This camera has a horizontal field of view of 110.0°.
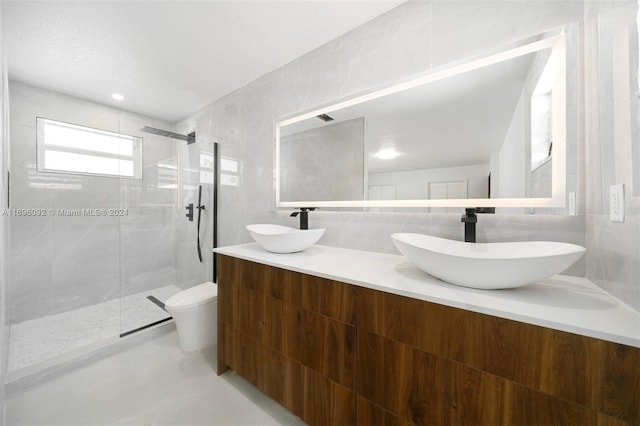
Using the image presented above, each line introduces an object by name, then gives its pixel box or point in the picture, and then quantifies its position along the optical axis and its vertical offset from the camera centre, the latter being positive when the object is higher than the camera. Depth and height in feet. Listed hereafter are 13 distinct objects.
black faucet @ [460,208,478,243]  3.50 -0.18
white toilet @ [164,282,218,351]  5.57 -2.70
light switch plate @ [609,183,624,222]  2.27 +0.10
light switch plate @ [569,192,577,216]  2.95 +0.11
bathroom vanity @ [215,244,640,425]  1.84 -1.45
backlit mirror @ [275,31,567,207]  3.28 +1.37
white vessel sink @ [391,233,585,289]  2.18 -0.55
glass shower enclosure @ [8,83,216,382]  7.07 -0.35
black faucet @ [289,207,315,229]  5.58 -0.06
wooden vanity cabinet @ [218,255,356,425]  3.18 -2.09
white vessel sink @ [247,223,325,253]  4.31 -0.54
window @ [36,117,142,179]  7.21 +2.19
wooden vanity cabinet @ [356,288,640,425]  1.79 -1.52
